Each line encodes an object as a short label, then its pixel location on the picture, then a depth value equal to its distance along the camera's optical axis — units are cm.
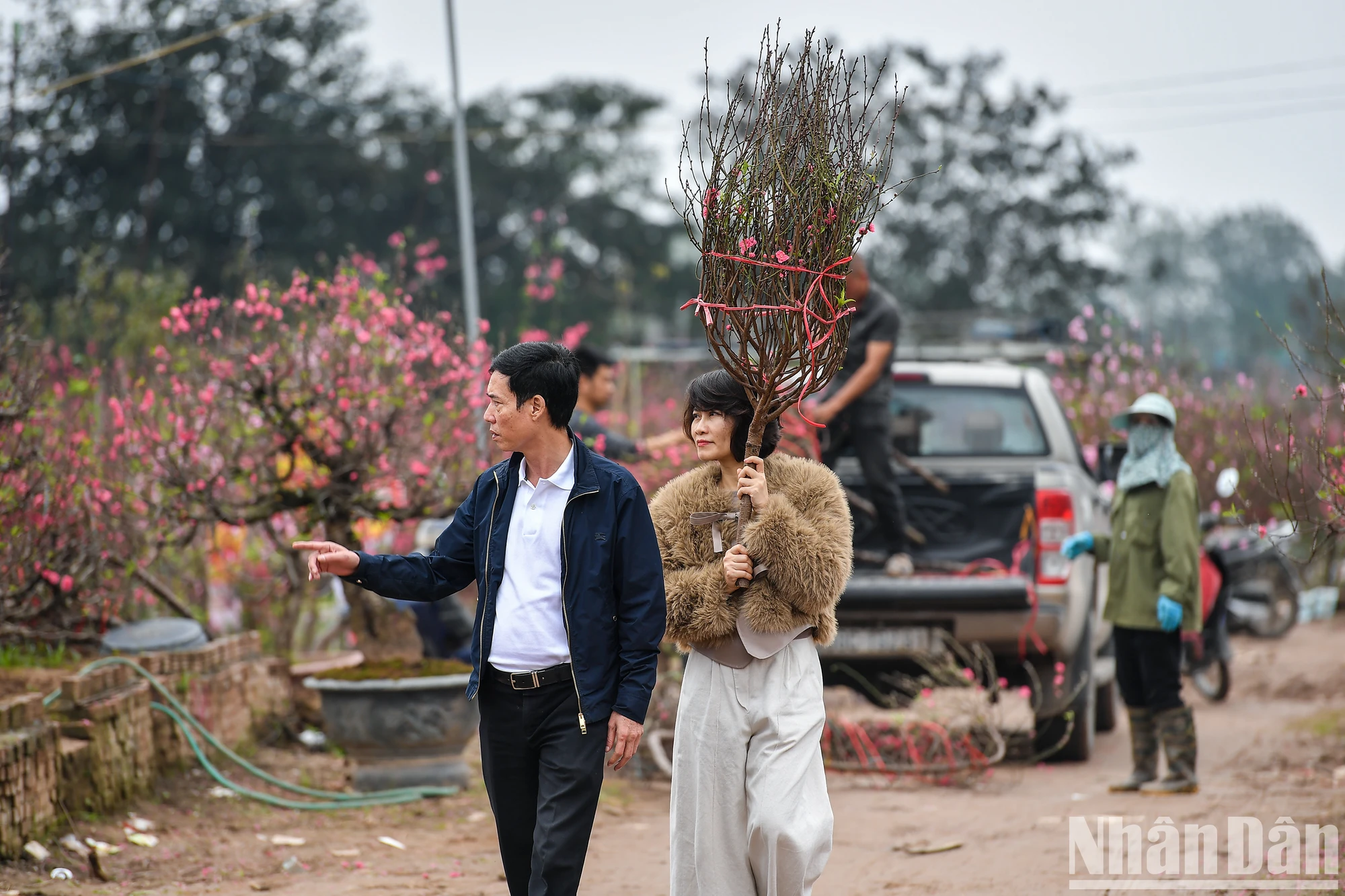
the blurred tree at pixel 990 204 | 7737
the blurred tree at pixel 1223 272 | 18312
